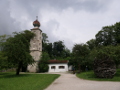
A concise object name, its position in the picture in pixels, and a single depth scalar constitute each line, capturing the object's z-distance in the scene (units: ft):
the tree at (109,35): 108.17
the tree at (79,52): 100.14
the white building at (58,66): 124.16
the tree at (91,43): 142.27
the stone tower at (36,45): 124.26
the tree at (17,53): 67.56
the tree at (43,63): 121.08
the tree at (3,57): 70.95
